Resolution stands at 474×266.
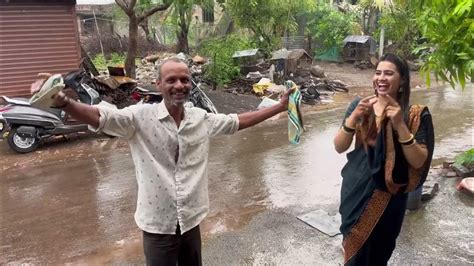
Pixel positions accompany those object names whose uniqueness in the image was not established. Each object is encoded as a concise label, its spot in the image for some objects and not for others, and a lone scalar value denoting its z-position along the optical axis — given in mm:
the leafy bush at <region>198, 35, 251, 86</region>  12578
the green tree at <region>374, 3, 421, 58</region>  16641
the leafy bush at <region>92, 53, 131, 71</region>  16938
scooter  6770
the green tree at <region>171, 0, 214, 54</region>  17344
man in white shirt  2092
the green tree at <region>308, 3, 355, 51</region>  18547
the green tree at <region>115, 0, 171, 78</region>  10048
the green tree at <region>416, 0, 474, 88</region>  2482
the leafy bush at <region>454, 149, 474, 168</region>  5203
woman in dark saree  2162
